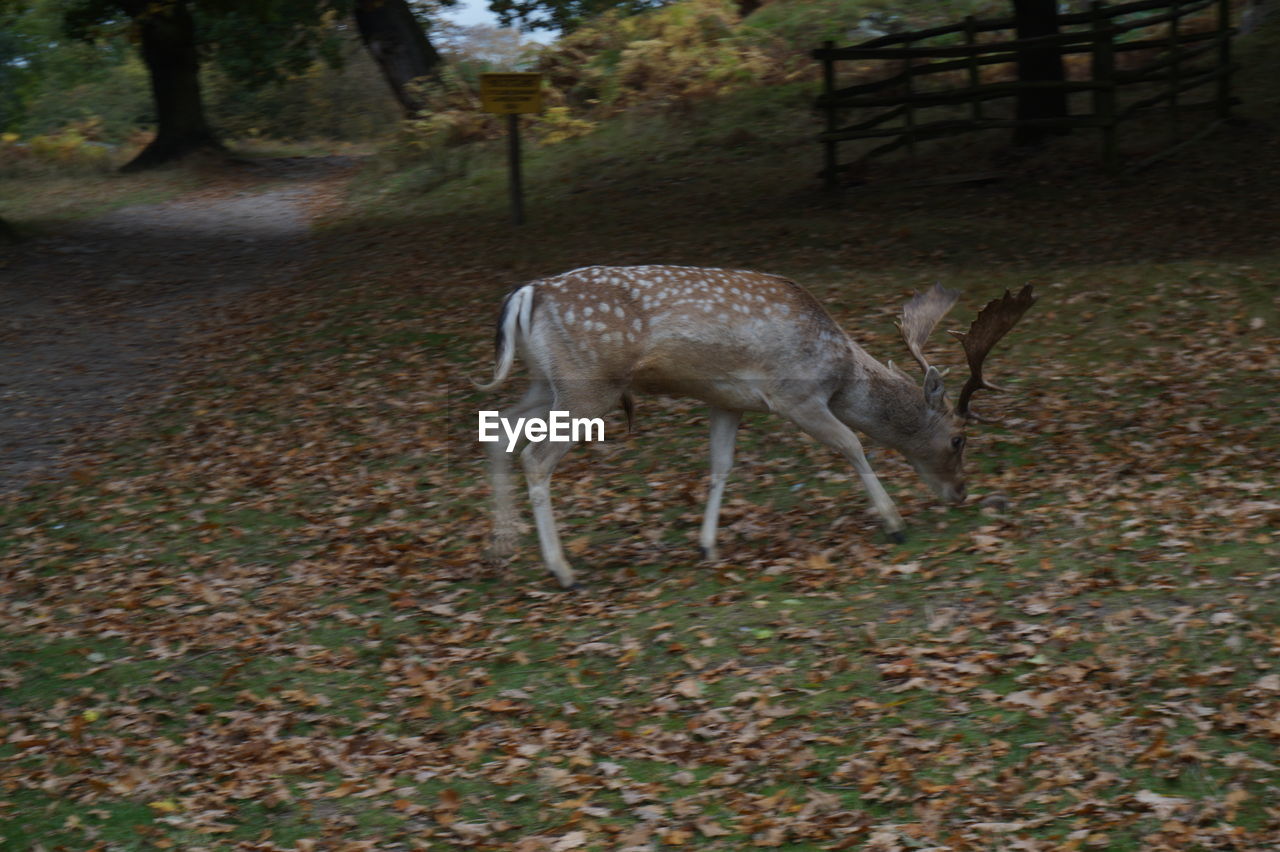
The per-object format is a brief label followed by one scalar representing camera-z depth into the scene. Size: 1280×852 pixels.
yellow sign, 18.03
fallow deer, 8.59
